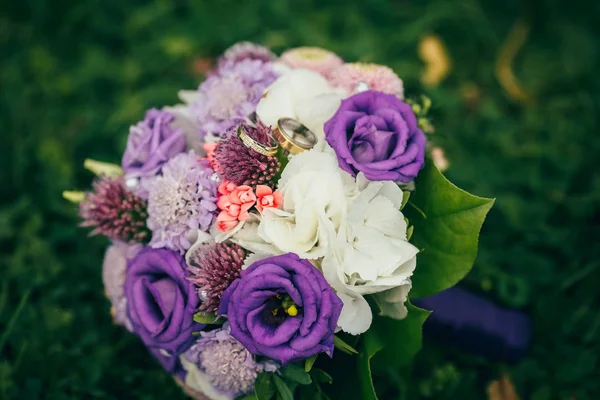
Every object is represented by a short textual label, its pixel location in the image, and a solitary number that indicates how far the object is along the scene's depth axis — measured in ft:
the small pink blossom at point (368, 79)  1.63
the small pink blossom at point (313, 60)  1.73
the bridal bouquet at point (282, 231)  1.45
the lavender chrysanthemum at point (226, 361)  1.50
